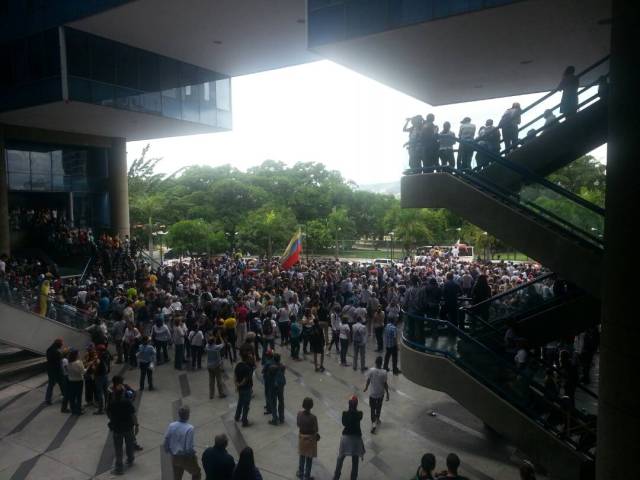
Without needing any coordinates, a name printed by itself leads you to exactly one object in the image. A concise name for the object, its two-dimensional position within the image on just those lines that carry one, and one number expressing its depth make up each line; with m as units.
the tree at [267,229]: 49.19
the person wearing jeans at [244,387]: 10.53
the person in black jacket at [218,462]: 6.81
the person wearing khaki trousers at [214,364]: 12.42
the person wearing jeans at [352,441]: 8.44
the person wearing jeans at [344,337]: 14.97
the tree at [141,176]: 47.94
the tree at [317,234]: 56.03
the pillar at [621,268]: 6.01
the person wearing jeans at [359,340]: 14.42
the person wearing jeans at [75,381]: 11.41
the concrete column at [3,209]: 25.22
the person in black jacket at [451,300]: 11.77
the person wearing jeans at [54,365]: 12.10
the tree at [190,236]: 46.91
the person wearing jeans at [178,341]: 14.62
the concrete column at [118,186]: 31.34
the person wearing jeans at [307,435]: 8.55
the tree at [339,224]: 56.56
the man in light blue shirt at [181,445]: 7.86
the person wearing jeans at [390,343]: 13.84
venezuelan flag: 28.80
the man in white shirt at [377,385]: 10.59
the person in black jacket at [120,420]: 8.98
